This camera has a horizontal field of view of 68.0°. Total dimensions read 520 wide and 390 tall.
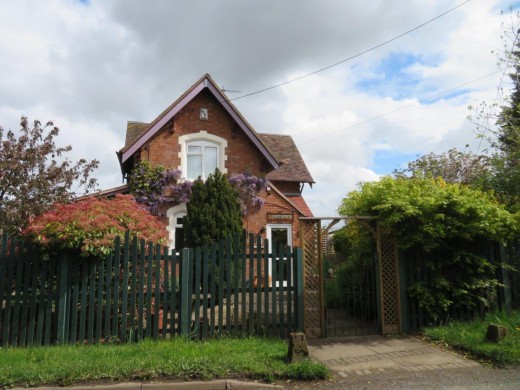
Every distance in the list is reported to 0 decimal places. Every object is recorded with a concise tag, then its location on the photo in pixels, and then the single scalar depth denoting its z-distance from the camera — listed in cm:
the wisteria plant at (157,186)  1316
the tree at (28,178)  875
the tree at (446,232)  759
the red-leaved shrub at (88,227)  656
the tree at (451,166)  2162
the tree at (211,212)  1155
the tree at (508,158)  992
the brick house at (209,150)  1354
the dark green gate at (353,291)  800
